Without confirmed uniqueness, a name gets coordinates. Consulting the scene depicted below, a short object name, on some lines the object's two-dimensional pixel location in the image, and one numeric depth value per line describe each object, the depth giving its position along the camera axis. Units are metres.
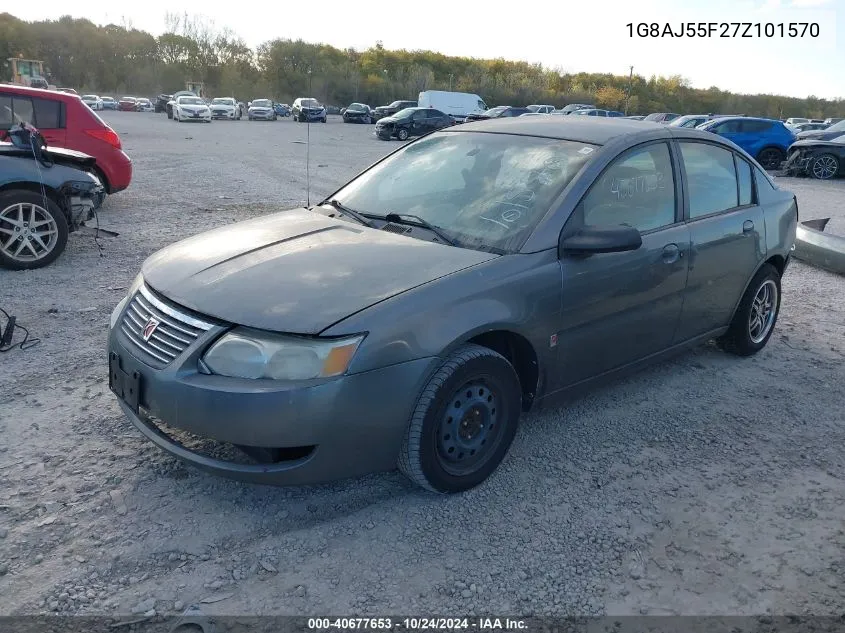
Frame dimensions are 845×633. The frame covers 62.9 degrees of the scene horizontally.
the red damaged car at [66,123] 8.93
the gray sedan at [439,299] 2.71
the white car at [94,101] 53.68
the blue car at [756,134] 20.88
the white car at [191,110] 40.00
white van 41.62
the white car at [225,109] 46.97
